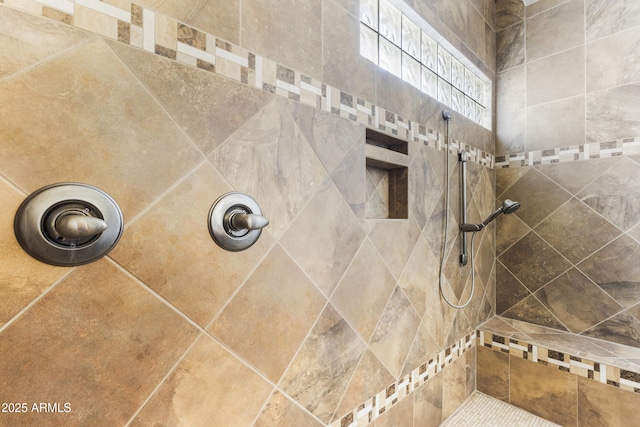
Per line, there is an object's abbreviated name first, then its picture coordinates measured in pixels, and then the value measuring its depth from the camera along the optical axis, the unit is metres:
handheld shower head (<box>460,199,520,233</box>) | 1.69
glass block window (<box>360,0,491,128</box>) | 1.50
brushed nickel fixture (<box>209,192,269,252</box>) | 0.83
